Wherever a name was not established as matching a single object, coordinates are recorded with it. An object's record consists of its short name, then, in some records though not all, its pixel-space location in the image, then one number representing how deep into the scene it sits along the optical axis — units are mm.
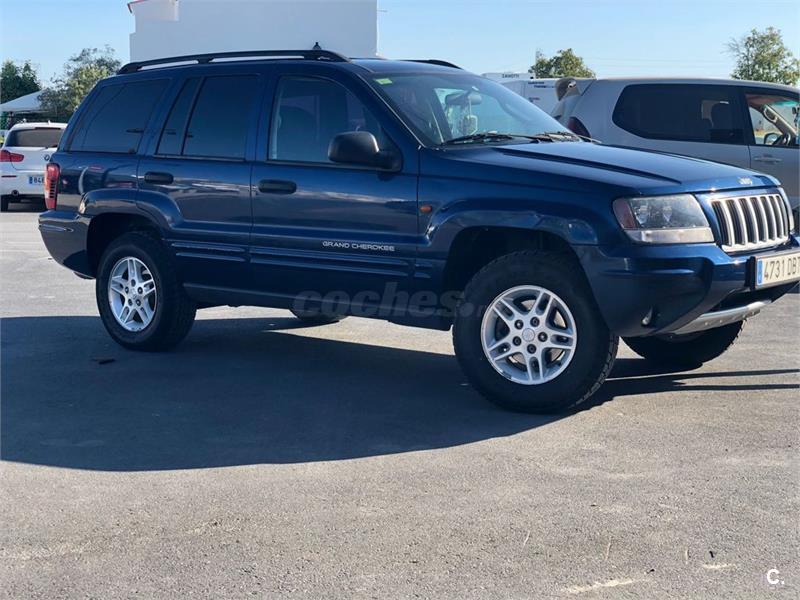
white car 21031
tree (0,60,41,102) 90562
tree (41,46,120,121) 58094
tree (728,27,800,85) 54594
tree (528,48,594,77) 59438
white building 47594
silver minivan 10977
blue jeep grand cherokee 5629
